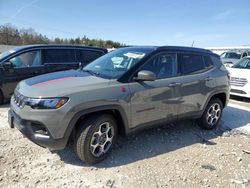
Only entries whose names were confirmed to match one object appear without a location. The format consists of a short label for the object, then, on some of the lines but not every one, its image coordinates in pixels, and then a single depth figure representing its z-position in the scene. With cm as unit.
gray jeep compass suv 241
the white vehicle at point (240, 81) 633
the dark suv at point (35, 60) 489
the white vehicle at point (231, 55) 1440
